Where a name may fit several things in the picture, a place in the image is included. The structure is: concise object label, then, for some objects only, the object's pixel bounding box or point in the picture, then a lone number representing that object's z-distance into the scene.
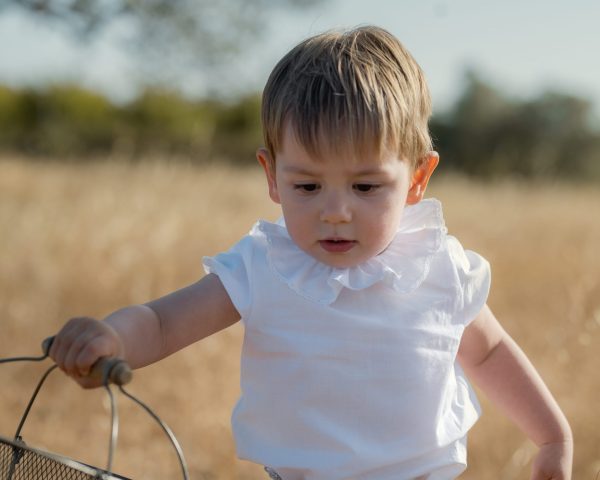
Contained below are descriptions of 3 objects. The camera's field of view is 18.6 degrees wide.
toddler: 1.47
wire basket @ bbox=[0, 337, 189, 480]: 1.32
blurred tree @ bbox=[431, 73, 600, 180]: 19.56
